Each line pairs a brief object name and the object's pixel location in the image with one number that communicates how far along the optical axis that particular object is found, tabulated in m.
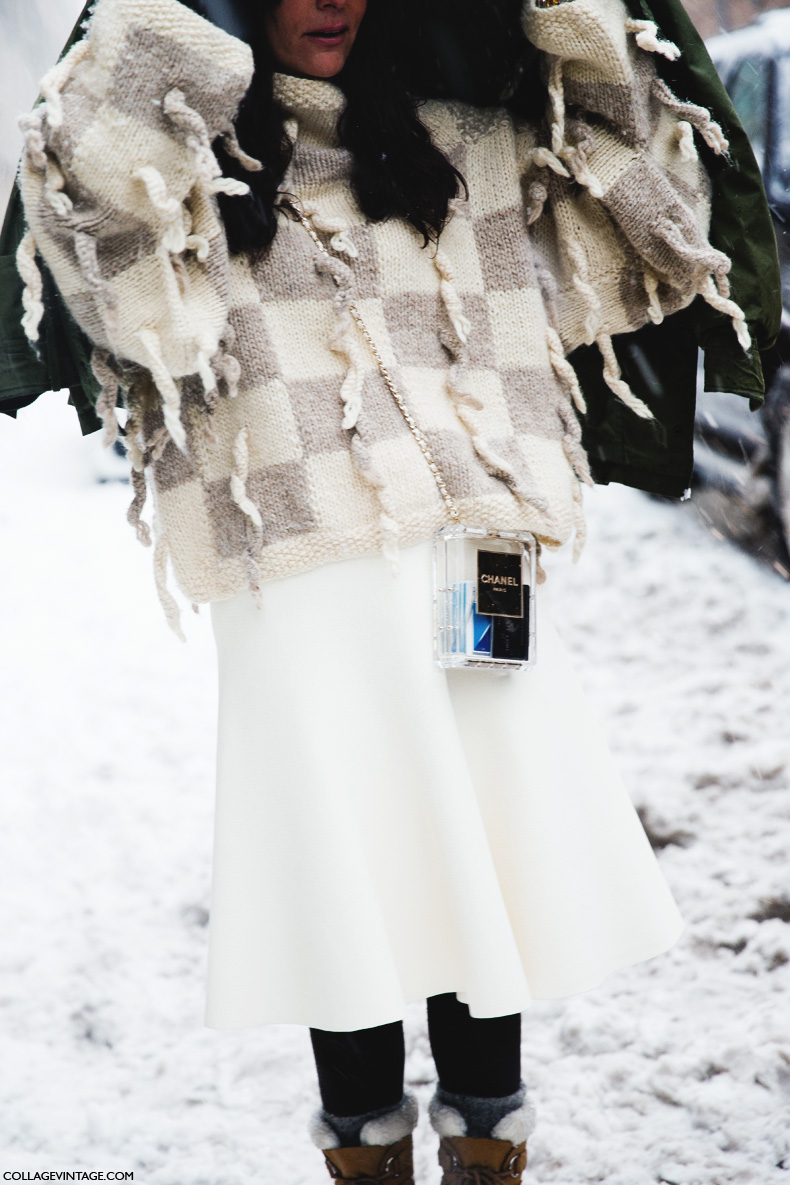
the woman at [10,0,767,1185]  3.39
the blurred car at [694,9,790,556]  4.42
